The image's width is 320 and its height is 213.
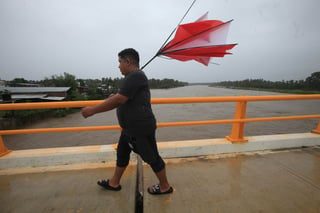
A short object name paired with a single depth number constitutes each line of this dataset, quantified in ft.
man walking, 3.92
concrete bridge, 4.64
